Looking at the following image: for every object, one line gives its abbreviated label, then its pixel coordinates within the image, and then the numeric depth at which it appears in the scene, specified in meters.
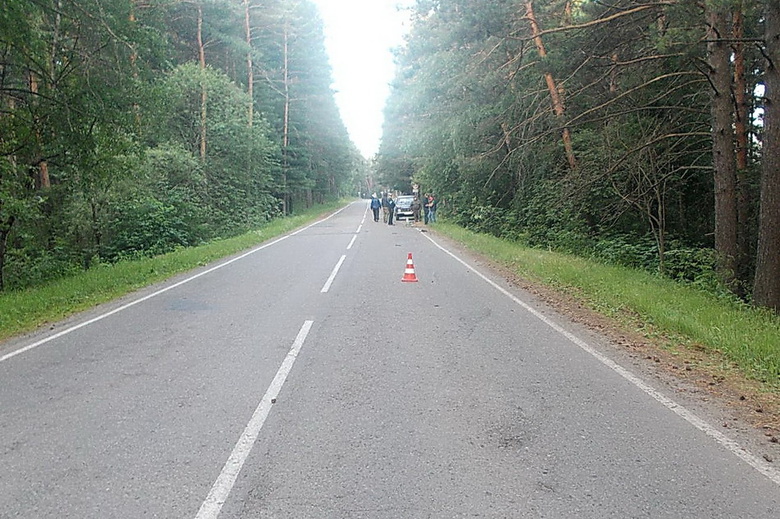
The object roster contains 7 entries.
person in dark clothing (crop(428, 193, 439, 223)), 35.38
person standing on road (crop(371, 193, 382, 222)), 37.78
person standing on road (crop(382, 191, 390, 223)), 36.08
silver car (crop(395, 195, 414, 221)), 41.16
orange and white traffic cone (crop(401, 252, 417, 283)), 12.34
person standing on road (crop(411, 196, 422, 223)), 37.73
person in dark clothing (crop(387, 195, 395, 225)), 34.56
